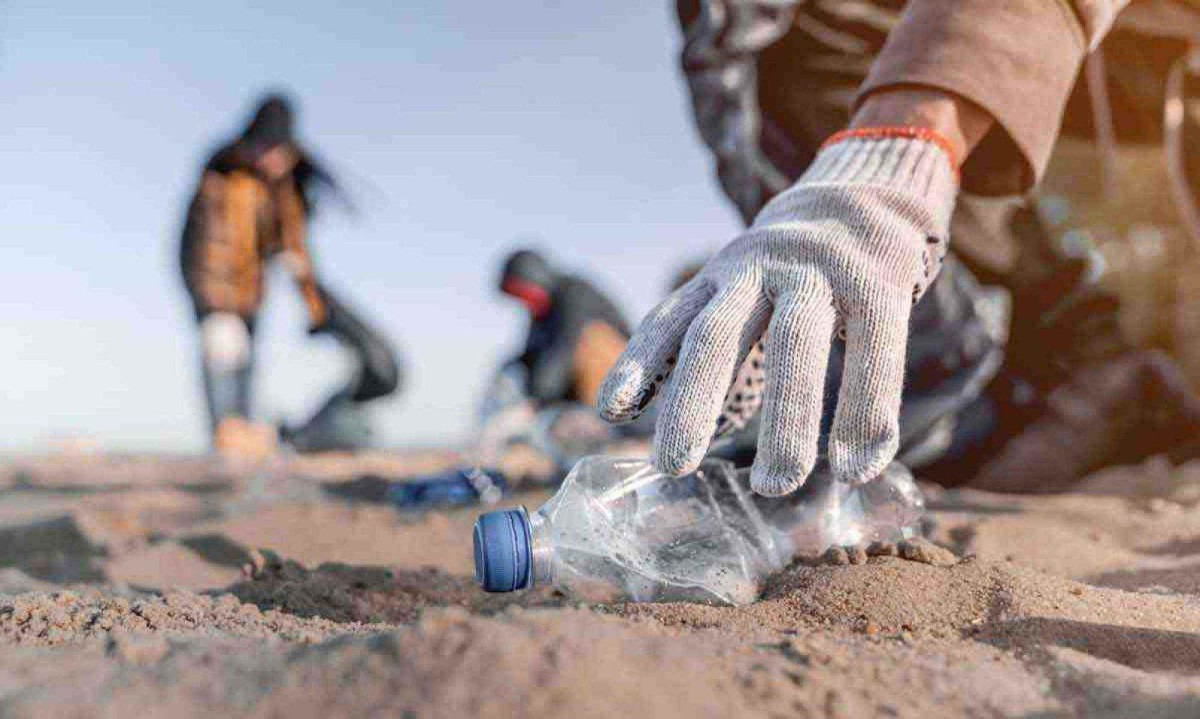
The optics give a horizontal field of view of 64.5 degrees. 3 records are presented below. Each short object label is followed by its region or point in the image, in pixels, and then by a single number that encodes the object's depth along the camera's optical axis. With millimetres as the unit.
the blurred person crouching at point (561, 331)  4025
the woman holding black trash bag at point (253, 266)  4447
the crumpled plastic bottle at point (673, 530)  352
